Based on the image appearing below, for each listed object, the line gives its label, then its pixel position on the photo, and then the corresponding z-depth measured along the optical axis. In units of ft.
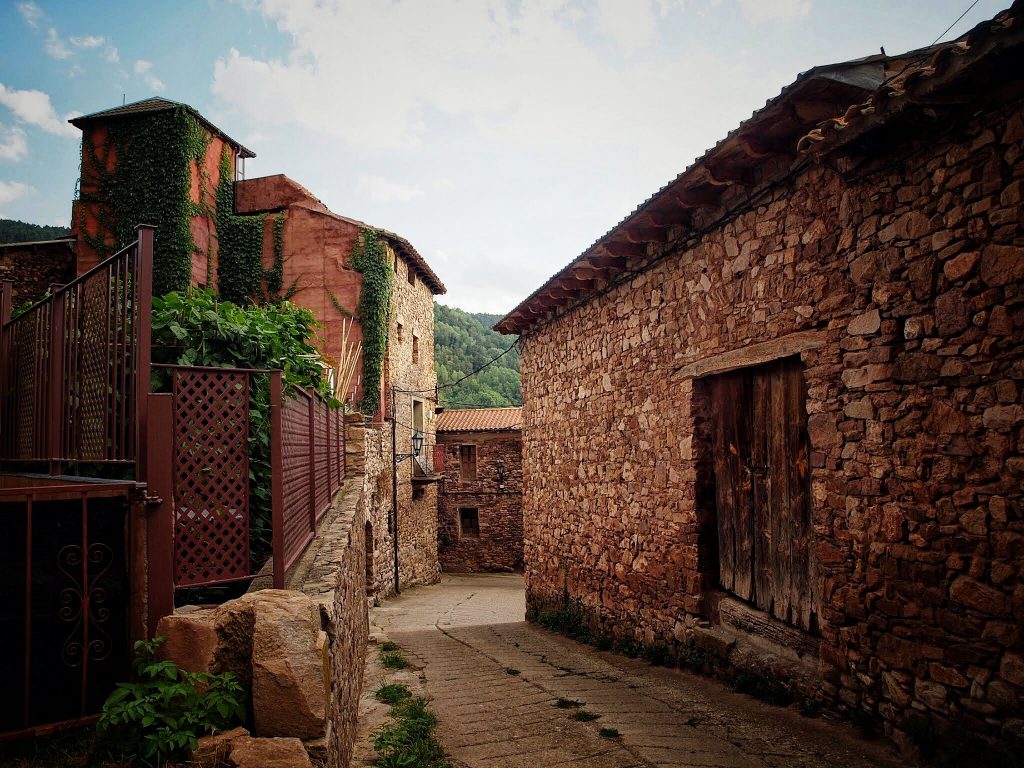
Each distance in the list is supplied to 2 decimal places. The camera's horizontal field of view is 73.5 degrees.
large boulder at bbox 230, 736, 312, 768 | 7.13
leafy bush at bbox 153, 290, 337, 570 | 15.58
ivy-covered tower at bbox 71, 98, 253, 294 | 48.24
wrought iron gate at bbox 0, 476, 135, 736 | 8.09
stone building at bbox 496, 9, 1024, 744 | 10.60
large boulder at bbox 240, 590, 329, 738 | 7.80
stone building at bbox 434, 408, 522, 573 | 77.05
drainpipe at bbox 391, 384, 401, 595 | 57.57
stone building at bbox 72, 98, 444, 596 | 48.52
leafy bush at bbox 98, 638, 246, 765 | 7.26
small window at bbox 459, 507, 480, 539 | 77.97
